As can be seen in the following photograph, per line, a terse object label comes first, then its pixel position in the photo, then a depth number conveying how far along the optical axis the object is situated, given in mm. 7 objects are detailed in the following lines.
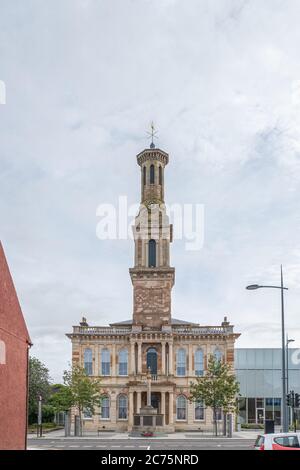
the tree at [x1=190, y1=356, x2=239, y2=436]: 52531
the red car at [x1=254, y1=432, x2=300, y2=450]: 19578
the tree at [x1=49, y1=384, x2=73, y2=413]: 51500
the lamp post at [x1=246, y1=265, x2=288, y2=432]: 25312
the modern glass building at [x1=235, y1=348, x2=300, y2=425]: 74500
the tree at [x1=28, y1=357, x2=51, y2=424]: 63688
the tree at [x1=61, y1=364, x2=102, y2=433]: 52000
